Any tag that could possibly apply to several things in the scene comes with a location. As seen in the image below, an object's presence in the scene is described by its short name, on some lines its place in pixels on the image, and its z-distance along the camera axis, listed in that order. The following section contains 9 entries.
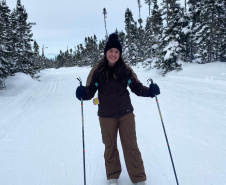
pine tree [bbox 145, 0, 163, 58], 22.80
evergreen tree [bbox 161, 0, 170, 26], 20.58
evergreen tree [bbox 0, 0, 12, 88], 12.15
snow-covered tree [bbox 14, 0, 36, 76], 18.67
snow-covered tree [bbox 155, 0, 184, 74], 17.22
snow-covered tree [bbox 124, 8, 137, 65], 36.41
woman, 2.79
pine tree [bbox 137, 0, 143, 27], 39.00
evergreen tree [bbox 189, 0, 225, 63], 17.91
